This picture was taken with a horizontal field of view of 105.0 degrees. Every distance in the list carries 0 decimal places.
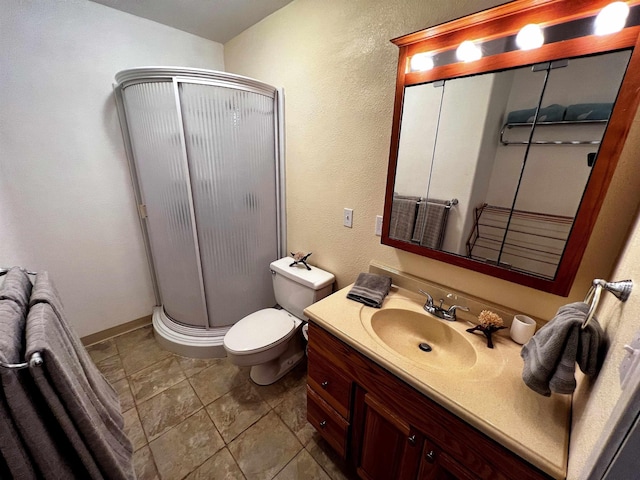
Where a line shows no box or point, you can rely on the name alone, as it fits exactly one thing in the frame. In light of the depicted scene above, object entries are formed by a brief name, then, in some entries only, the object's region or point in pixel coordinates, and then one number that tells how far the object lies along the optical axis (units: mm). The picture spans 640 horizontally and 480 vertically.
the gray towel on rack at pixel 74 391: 562
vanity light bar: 688
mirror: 761
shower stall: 1499
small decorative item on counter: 951
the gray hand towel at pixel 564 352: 587
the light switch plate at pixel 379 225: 1340
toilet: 1479
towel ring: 529
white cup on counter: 927
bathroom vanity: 646
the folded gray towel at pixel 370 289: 1181
